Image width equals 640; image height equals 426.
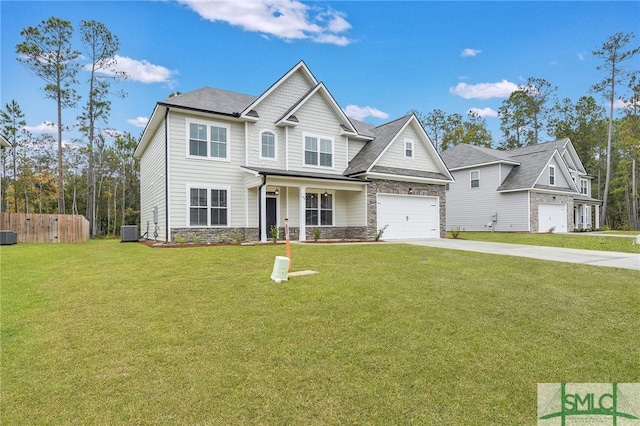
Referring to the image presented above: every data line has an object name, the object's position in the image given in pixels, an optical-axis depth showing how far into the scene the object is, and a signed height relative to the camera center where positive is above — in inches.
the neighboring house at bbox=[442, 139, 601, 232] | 947.3 +74.5
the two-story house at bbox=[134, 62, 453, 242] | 564.7 +91.3
